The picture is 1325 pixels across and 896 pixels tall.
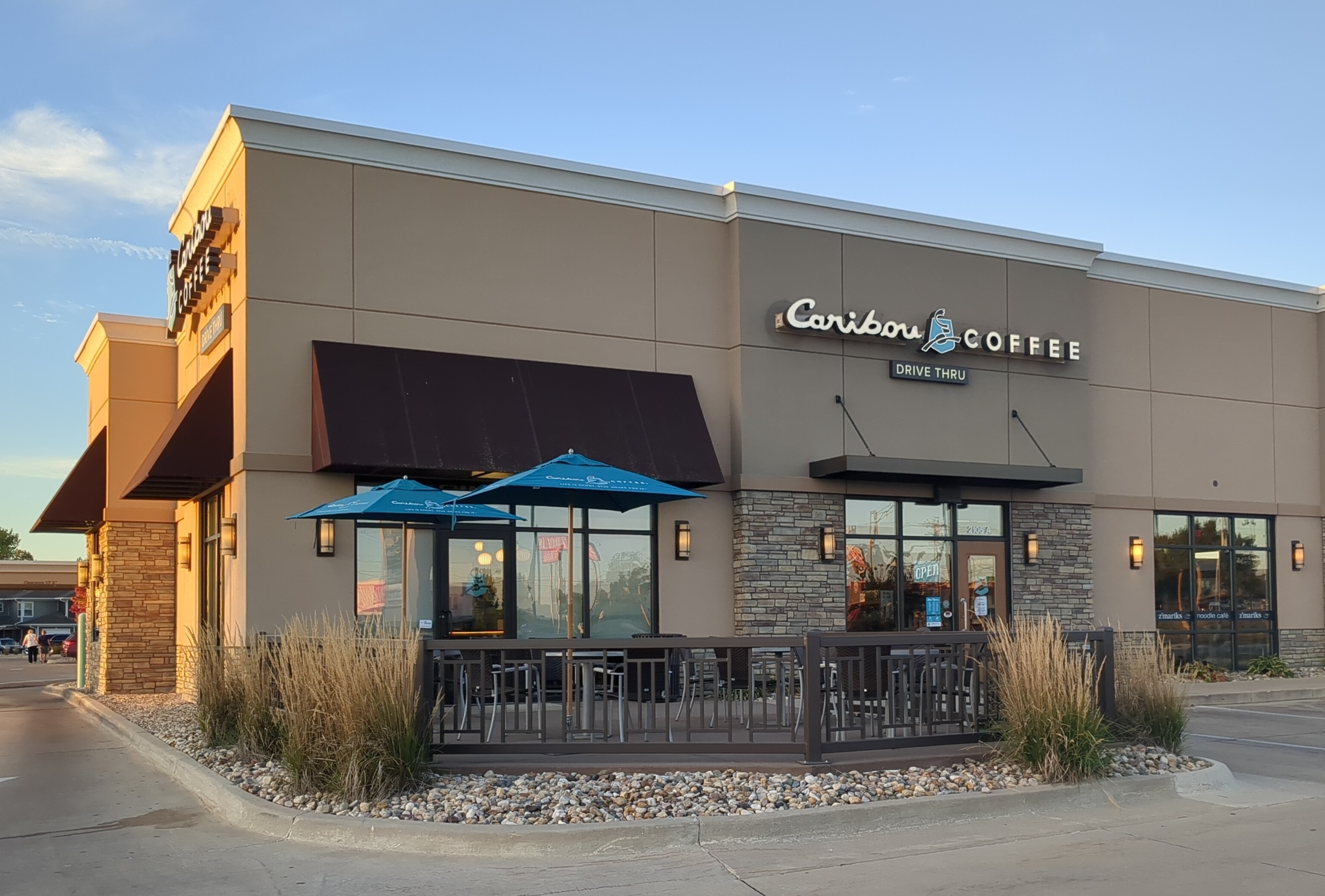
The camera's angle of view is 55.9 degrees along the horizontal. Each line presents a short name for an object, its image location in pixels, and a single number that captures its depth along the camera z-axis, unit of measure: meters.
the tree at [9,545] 104.19
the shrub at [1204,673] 21.22
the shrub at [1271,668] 22.56
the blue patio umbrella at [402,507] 12.79
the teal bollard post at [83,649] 24.11
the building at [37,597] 56.47
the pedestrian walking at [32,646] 46.06
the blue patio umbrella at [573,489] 11.13
